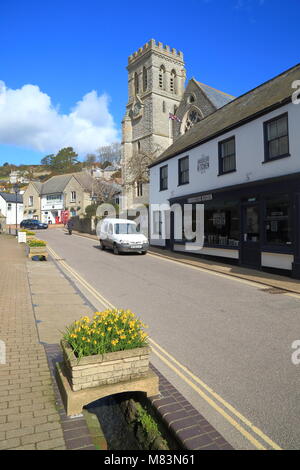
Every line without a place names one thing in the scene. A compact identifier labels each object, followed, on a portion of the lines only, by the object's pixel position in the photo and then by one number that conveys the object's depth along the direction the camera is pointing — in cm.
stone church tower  4503
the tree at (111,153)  7203
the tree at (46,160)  12088
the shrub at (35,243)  1669
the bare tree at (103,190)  5081
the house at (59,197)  5712
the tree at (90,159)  9694
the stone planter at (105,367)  341
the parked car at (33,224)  4665
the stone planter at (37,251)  1652
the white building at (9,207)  6275
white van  1842
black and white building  1150
